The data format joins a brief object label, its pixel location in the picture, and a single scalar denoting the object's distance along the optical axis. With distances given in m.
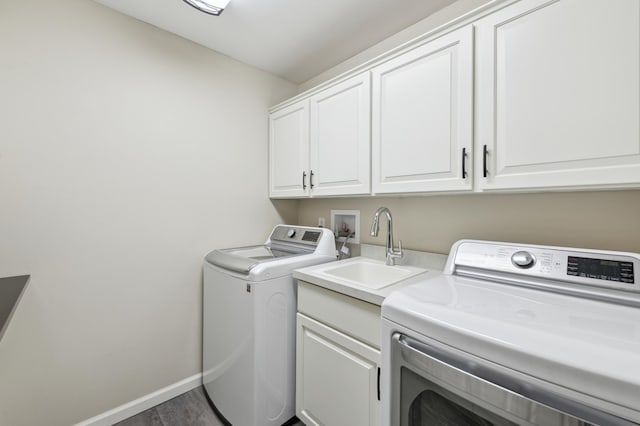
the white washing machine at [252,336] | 1.35
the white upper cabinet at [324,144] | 1.54
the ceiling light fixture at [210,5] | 1.35
